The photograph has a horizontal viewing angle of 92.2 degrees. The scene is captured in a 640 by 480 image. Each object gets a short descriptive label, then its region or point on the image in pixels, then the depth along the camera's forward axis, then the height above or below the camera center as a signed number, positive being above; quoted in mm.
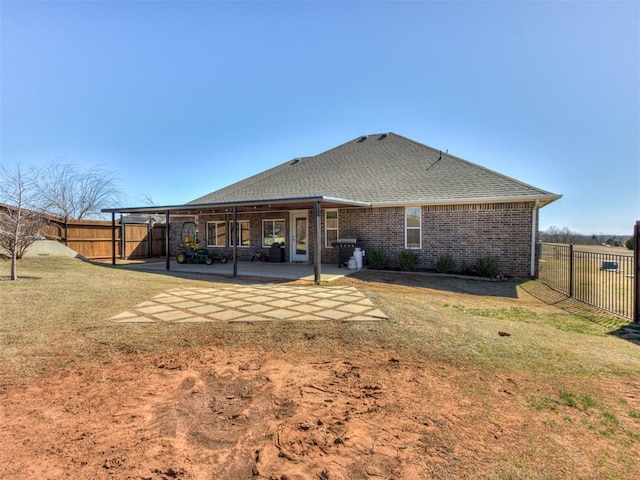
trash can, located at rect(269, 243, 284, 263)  14648 -937
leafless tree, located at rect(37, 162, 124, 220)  23922 +3822
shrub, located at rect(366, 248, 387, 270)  11867 -986
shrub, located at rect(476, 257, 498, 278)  10266 -1123
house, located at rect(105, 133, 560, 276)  10492 +981
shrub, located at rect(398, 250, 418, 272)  11430 -1021
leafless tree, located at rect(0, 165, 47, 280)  8852 +664
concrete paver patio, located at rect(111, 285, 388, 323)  5410 -1478
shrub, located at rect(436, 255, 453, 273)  10984 -1091
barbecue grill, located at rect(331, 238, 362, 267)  12383 -593
